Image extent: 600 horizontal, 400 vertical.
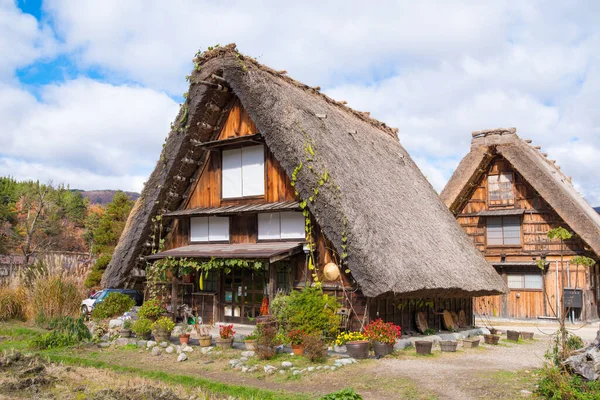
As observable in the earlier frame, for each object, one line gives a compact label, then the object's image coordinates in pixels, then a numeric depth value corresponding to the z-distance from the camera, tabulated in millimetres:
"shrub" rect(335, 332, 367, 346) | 12979
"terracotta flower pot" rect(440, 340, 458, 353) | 13828
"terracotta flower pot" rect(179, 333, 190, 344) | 14273
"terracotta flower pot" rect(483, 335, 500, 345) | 15734
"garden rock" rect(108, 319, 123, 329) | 16484
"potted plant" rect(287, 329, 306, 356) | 12547
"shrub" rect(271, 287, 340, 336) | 13250
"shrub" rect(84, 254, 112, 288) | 24938
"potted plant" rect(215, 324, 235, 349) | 13586
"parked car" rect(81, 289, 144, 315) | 20798
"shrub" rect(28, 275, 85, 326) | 17250
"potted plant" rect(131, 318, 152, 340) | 14547
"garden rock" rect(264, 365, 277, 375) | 10875
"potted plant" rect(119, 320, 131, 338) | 15211
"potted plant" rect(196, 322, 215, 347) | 13805
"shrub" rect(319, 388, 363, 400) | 7758
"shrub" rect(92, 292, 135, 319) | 17656
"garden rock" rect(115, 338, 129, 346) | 14609
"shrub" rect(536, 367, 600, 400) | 7895
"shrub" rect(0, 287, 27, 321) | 18422
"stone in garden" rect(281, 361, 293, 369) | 11291
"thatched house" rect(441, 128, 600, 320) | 23281
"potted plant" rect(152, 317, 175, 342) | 14316
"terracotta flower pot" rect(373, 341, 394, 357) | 12555
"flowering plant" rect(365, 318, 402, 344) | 12672
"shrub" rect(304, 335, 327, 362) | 11766
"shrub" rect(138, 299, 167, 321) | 15109
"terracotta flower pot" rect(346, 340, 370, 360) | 12305
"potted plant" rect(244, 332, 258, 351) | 12902
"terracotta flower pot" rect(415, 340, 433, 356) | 13172
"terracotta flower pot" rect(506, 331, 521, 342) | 16875
